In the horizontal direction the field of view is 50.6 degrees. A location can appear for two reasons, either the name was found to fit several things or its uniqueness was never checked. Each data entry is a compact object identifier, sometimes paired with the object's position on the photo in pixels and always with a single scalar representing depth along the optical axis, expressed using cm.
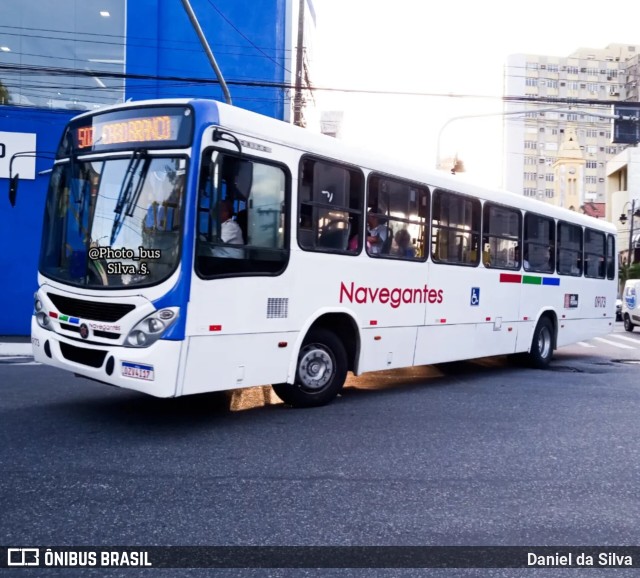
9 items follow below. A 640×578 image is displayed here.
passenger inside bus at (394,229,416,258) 885
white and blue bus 618
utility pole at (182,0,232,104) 1161
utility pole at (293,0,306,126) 1834
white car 2556
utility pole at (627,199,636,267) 5027
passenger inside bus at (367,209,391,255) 841
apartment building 11012
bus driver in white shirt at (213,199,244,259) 644
